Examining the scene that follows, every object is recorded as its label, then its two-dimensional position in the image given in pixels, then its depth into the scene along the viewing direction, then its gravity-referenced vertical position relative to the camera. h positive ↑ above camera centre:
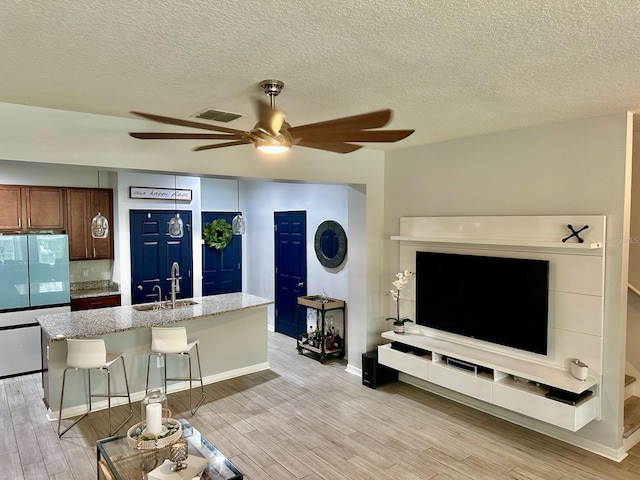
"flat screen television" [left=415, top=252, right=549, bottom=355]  3.65 -0.67
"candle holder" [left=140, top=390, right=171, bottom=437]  2.73 -1.20
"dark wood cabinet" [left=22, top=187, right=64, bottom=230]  5.47 +0.24
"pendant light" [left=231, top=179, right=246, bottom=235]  5.55 +0.02
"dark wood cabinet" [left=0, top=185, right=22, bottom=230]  5.29 +0.23
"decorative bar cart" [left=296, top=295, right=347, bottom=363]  5.74 -1.49
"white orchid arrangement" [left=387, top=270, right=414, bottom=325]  4.73 -0.65
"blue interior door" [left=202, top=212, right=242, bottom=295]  7.60 -0.72
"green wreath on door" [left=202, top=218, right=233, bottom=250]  7.53 -0.13
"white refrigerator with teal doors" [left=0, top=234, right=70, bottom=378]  5.11 -0.79
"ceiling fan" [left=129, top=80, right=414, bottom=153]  2.09 +0.49
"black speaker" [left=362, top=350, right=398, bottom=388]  4.80 -1.64
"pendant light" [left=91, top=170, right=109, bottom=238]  4.17 -0.01
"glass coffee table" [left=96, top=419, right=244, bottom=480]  2.45 -1.39
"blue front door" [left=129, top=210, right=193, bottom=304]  6.31 -0.43
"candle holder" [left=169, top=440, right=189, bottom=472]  2.42 -1.32
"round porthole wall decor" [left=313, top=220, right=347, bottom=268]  5.84 -0.25
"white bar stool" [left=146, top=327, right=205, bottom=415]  4.24 -1.13
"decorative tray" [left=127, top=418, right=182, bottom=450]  2.65 -1.32
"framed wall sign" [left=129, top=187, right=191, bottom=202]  6.16 +0.48
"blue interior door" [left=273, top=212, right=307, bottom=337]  6.66 -0.71
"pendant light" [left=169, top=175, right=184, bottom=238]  4.98 -0.02
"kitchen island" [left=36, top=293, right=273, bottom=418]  4.13 -1.23
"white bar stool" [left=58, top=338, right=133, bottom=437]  3.77 -1.13
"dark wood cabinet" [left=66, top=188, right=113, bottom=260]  5.83 +0.08
